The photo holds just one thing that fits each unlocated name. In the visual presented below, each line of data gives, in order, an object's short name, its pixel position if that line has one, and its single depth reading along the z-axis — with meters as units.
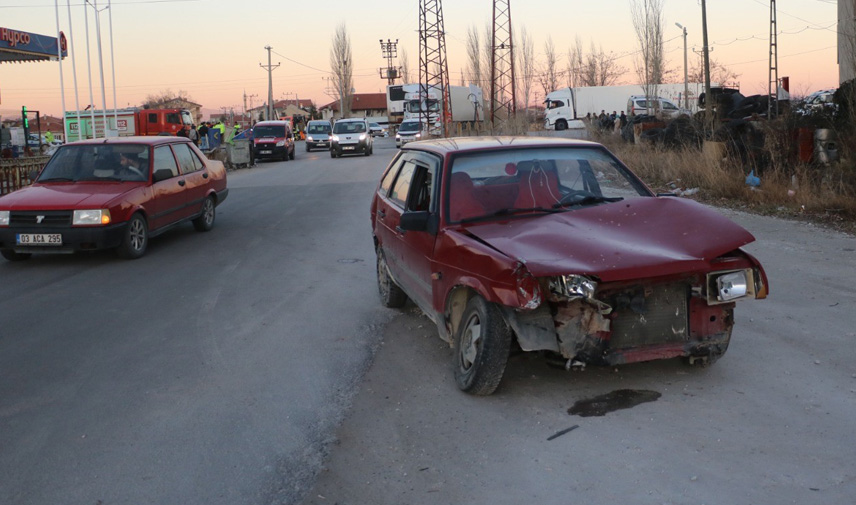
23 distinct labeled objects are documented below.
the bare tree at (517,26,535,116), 73.31
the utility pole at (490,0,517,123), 38.44
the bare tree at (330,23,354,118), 100.44
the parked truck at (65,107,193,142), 46.16
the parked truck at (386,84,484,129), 53.44
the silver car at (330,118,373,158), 35.25
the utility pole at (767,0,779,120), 19.09
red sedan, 9.52
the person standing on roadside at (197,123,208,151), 38.03
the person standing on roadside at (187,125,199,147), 38.12
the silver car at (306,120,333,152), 43.06
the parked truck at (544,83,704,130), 55.47
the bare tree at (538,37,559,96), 79.88
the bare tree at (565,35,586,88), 77.69
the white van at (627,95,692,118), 28.85
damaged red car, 4.39
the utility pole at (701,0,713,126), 17.93
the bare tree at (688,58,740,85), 56.62
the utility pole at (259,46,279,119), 79.85
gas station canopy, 25.84
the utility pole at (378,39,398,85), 108.28
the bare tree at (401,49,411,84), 107.25
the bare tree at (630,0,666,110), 31.20
